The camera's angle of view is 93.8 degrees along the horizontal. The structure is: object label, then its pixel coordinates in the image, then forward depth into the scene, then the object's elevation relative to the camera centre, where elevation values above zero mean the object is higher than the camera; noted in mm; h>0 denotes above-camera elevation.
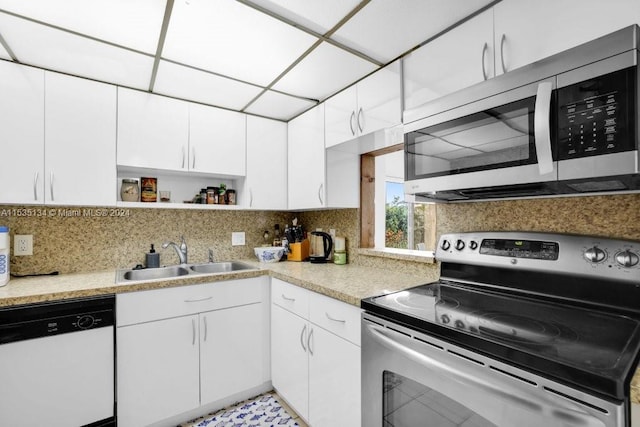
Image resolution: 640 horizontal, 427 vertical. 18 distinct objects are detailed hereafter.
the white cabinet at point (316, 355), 1373 -737
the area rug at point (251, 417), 1797 -1232
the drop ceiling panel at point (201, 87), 1774 +870
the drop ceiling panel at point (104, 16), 1221 +882
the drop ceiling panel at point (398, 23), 1229 +873
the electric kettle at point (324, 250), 2385 -256
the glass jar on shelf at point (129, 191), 2100 +204
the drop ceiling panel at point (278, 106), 2129 +862
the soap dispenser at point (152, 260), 2189 -297
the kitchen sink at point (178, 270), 2078 -382
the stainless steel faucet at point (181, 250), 2281 -238
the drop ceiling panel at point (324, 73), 1603 +868
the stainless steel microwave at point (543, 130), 843 +299
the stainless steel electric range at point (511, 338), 693 -346
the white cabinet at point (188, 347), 1653 -778
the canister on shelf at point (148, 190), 2164 +214
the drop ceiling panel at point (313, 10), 1226 +884
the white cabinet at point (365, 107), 1607 +669
